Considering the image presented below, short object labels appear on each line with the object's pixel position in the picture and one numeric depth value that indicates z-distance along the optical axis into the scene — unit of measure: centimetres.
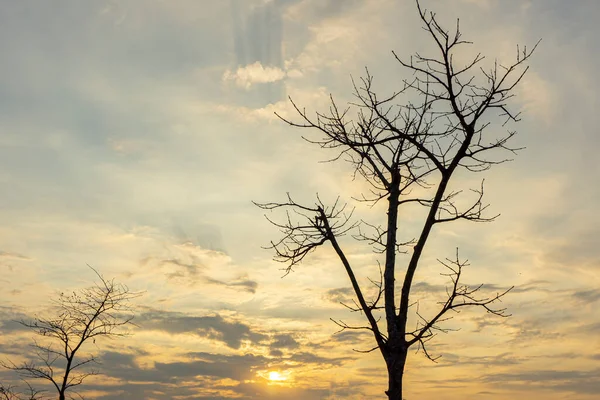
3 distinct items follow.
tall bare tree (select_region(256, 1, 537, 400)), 1012
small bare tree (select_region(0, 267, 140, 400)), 2212
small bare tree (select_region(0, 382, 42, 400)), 2316
